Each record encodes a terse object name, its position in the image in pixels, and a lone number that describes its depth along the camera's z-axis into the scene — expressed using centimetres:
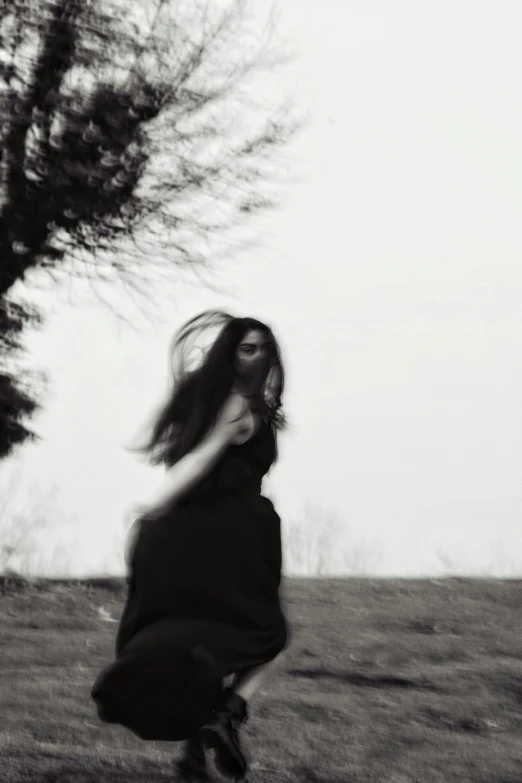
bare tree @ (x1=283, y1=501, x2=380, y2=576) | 1750
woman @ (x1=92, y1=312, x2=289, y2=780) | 477
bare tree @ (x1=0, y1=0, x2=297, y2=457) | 1223
